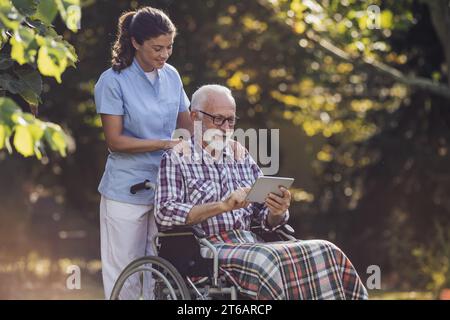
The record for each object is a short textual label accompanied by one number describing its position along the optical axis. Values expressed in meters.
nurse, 10.12
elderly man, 9.05
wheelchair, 9.23
